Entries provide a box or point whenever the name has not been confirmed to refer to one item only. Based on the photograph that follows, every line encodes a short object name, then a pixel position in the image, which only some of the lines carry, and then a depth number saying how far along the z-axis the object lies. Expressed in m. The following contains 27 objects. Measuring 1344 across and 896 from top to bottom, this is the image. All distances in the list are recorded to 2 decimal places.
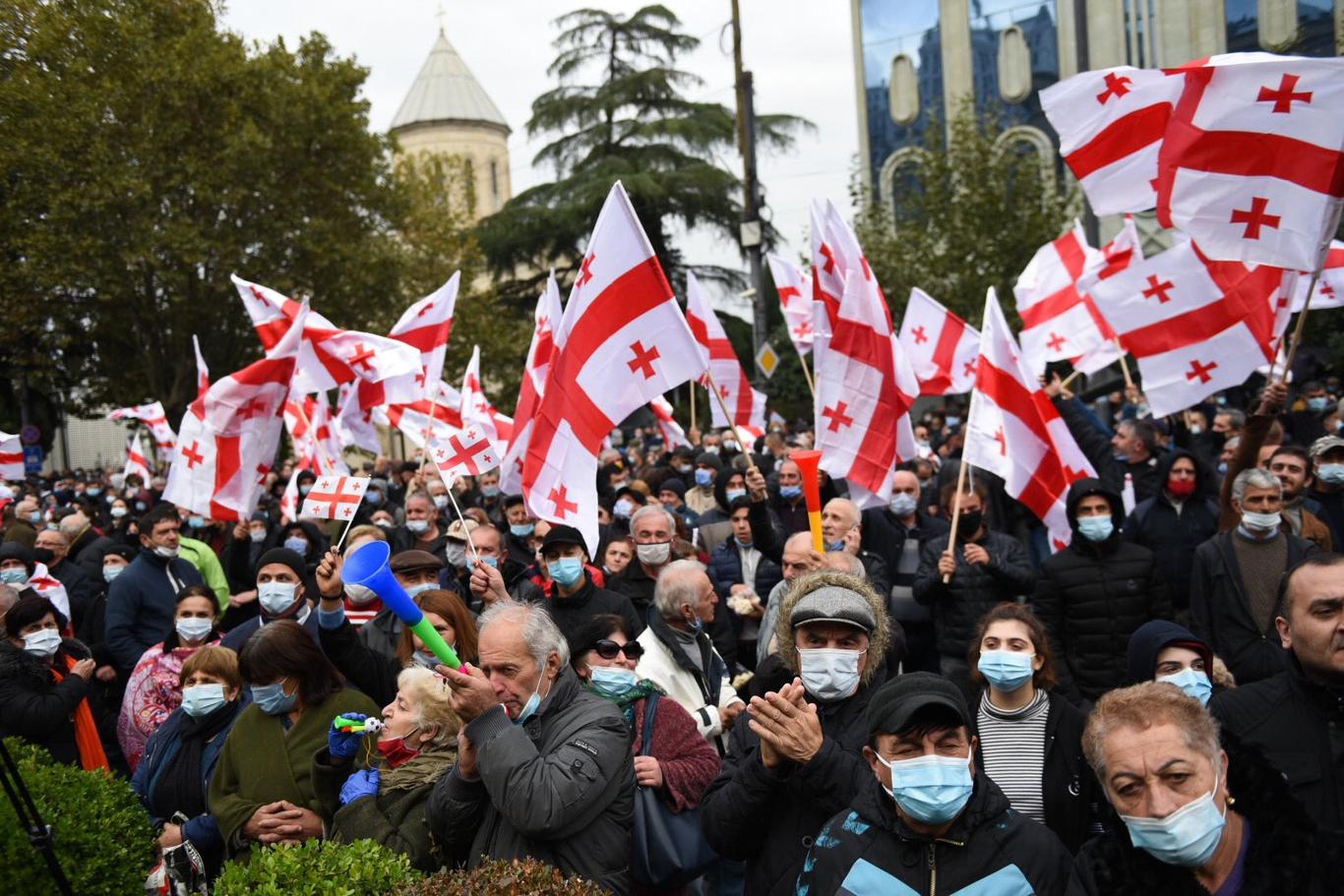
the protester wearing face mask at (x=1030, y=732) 4.21
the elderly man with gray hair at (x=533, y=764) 3.67
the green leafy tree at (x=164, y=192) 26.33
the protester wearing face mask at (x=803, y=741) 3.62
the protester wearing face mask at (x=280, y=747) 4.73
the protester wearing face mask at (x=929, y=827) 3.12
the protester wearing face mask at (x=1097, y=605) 6.02
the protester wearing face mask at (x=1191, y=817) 2.98
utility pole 20.92
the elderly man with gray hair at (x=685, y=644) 5.47
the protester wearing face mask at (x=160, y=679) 6.29
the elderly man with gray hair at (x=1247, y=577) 6.10
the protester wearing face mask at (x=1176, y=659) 4.39
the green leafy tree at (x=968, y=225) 23.75
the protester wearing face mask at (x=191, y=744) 5.28
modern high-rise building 30.81
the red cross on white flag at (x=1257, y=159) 5.98
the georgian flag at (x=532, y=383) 8.18
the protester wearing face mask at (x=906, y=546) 7.34
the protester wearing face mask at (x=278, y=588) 6.66
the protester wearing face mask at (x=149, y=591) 8.12
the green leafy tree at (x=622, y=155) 33.22
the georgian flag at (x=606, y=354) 6.32
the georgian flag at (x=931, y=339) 11.88
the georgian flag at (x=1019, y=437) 7.60
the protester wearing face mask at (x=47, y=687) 6.27
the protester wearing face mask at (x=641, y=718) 4.31
